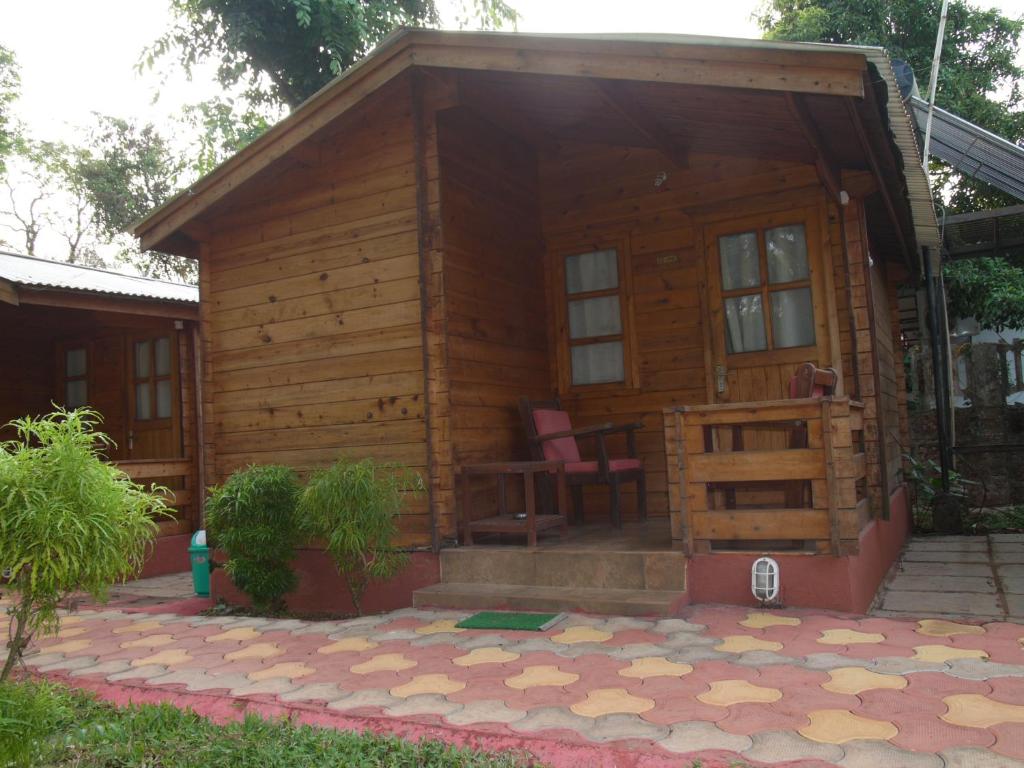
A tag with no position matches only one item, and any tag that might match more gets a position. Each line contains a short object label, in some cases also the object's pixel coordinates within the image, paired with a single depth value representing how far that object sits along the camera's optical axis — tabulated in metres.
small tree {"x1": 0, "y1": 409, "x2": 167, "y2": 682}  2.62
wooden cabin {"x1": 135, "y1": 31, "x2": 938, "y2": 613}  4.39
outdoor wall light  4.22
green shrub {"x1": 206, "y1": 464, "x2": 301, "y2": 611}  5.21
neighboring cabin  8.28
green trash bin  6.11
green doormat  4.15
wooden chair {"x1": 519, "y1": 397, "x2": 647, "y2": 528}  5.53
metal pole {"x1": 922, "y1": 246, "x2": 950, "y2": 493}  7.72
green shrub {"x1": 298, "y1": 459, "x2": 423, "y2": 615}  4.80
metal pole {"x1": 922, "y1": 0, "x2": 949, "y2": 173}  6.84
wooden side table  4.95
